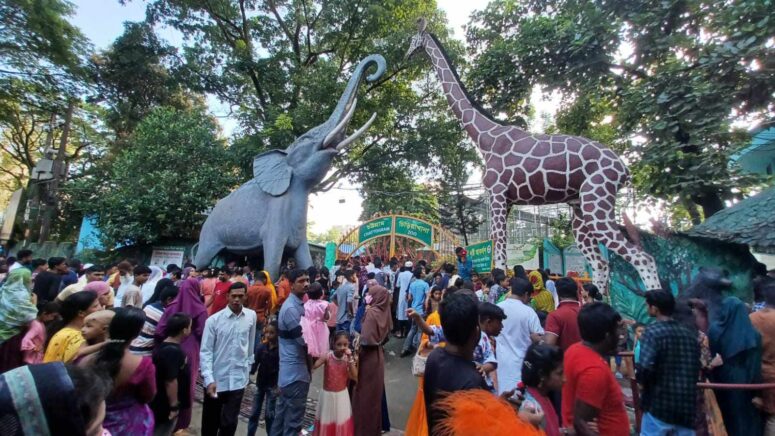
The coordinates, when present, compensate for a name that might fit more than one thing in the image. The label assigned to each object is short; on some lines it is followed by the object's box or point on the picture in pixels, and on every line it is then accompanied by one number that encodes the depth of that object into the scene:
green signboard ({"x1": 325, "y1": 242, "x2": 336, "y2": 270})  12.38
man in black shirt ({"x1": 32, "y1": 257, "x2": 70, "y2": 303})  5.39
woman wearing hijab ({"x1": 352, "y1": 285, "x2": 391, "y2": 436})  3.61
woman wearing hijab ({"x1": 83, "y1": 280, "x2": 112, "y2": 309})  3.44
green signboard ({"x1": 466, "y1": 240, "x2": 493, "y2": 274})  8.24
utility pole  14.59
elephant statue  9.48
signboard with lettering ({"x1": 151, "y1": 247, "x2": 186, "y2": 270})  13.27
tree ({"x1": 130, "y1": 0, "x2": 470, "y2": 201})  13.20
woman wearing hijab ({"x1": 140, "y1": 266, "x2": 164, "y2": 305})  5.33
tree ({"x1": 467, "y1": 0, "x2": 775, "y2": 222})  6.30
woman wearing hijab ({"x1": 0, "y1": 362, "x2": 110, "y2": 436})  1.05
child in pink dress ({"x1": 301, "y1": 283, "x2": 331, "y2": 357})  3.53
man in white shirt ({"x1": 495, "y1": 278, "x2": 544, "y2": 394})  3.39
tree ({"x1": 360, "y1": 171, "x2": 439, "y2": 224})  15.09
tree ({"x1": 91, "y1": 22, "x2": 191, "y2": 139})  14.29
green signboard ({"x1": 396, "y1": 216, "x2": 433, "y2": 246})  10.20
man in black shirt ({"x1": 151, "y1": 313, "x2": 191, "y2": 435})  2.61
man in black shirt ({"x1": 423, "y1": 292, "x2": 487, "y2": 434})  1.96
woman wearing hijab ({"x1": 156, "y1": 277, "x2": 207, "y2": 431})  3.59
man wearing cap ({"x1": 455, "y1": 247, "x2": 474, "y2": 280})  8.38
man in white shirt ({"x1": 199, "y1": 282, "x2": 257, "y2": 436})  3.39
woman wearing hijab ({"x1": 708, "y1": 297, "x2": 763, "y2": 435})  3.14
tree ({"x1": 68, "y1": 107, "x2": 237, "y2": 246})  12.64
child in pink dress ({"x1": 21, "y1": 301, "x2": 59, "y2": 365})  2.96
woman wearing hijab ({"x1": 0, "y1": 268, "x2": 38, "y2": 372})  2.95
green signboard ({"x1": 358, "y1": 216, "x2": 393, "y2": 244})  10.77
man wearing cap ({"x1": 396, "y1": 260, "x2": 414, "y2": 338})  7.51
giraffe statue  6.20
